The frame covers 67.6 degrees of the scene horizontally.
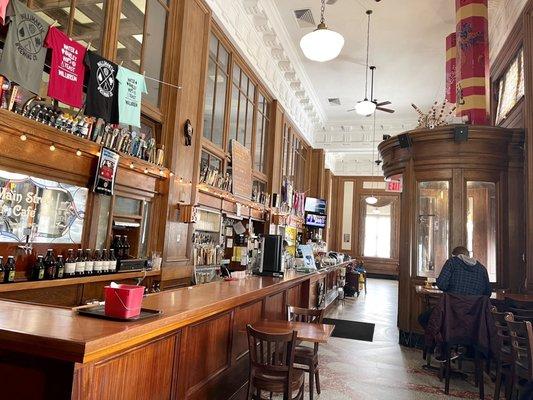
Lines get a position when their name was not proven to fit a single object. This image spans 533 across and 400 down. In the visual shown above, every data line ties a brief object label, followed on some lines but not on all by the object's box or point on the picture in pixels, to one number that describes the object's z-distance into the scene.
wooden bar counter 1.62
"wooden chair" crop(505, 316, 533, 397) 3.20
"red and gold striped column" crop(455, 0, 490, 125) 6.11
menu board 7.49
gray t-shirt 3.06
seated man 4.77
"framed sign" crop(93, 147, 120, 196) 3.93
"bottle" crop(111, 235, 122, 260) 4.58
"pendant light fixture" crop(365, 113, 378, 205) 13.30
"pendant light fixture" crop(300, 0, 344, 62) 5.32
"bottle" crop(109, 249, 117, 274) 4.14
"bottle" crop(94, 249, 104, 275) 3.94
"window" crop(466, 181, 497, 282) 5.89
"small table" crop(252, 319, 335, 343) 3.17
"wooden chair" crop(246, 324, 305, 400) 2.83
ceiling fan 9.40
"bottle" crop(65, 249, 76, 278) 3.63
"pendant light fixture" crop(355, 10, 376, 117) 9.17
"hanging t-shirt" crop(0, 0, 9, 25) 2.90
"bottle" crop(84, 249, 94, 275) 3.83
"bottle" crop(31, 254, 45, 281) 3.37
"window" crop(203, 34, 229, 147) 6.79
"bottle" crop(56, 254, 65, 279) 3.54
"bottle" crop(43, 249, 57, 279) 3.48
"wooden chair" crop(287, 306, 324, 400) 3.54
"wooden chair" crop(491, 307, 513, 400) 3.82
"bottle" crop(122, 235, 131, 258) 4.70
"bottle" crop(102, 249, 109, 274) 4.03
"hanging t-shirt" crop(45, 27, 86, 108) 3.46
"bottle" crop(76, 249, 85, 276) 3.73
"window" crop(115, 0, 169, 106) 4.73
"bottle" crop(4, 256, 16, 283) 3.10
